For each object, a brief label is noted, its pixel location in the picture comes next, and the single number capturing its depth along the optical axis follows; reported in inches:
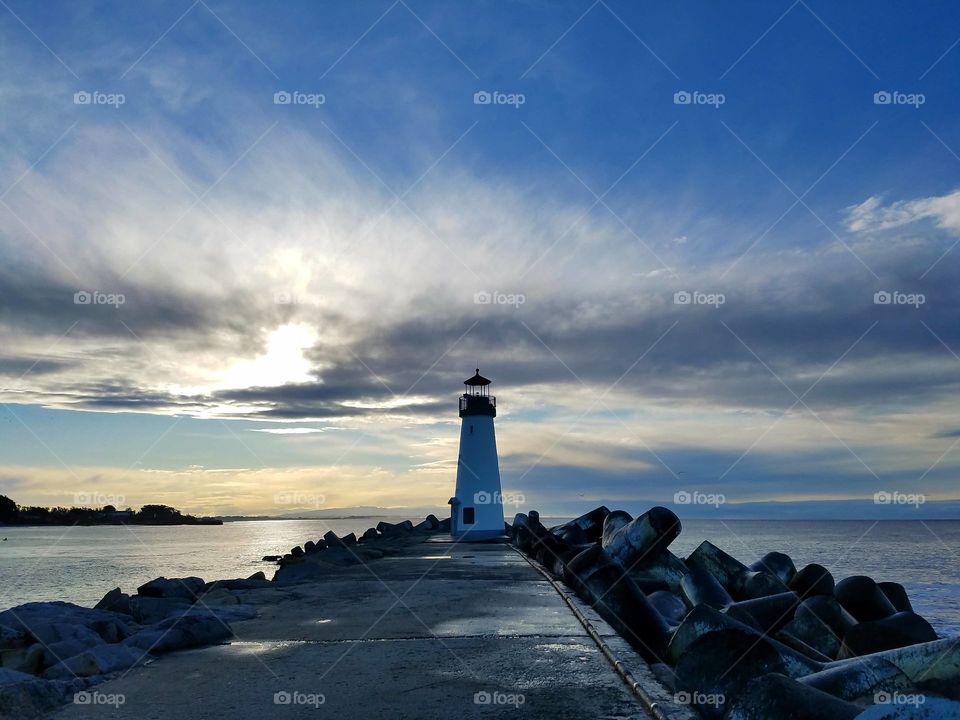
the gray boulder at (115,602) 415.7
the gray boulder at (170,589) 498.9
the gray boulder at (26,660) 256.8
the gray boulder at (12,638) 306.2
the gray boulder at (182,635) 243.4
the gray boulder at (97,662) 211.0
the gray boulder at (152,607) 385.1
